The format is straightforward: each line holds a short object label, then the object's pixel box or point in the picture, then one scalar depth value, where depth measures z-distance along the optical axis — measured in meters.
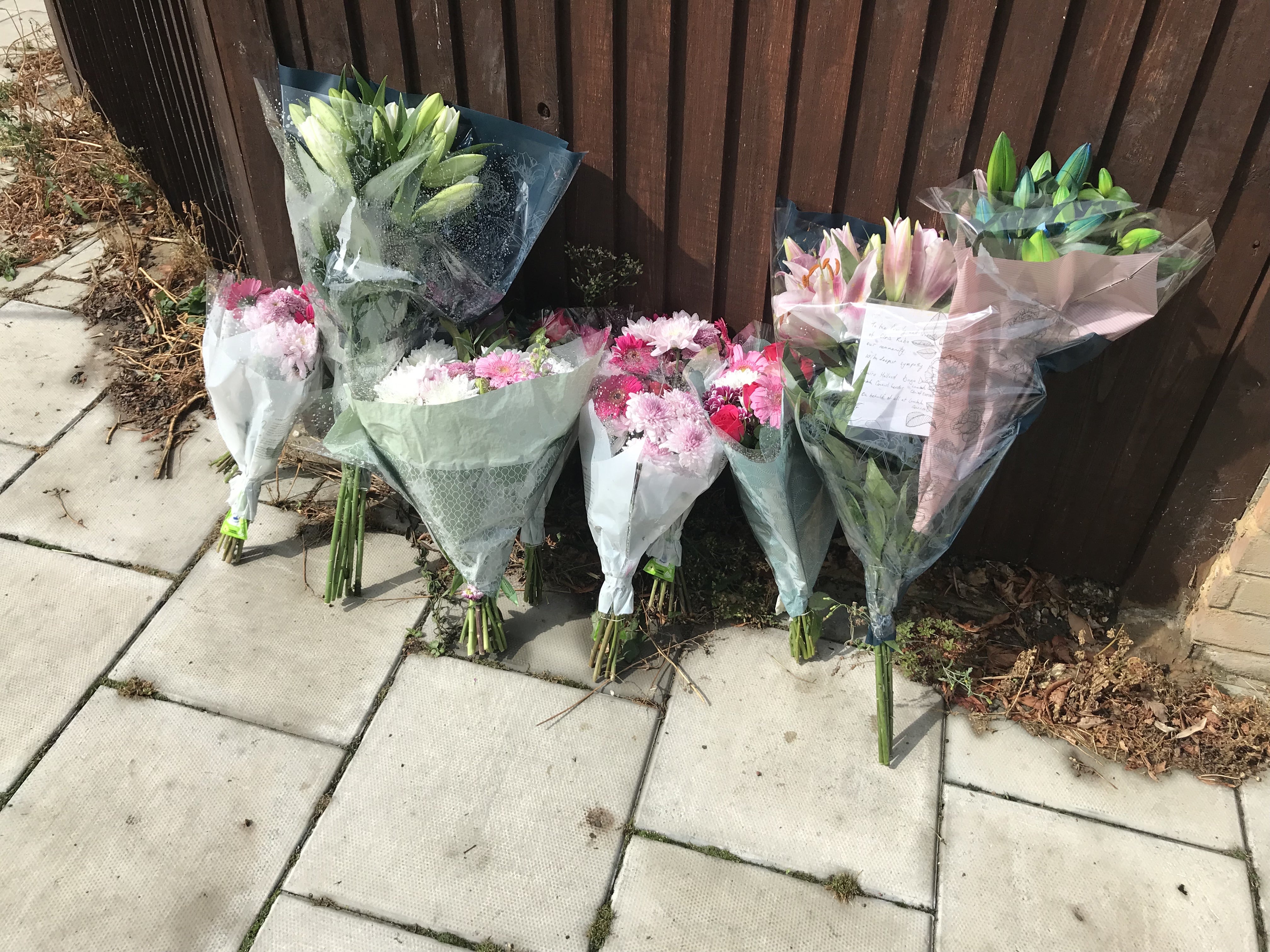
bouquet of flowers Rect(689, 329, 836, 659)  2.29
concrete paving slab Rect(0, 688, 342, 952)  2.13
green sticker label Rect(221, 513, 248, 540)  2.90
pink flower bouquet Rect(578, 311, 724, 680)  2.32
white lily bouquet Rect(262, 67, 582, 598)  2.19
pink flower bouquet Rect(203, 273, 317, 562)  2.63
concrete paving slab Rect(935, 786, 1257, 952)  2.20
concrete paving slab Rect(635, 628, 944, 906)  2.34
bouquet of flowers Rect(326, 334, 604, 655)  2.20
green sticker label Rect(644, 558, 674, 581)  2.60
